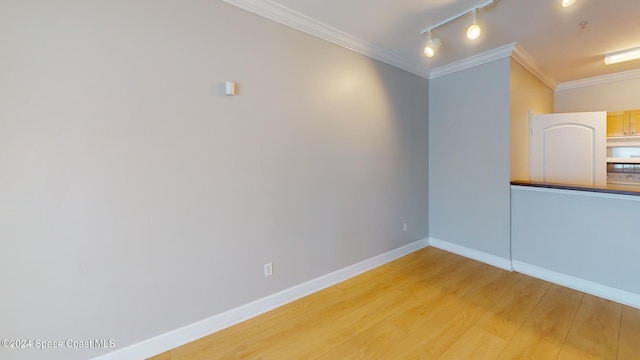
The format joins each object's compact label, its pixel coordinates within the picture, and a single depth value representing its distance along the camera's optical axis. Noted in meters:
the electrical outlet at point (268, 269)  2.16
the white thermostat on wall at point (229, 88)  1.86
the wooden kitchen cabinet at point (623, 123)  3.54
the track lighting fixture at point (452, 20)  2.02
